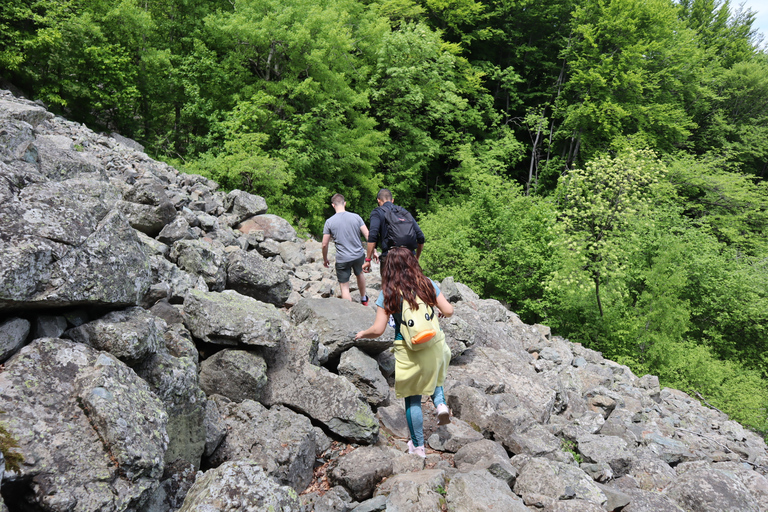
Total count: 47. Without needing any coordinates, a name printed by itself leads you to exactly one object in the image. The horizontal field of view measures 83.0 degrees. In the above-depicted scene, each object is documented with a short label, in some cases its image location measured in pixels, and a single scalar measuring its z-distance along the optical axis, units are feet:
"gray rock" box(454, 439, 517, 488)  13.58
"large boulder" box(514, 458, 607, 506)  13.00
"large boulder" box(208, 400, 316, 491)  13.11
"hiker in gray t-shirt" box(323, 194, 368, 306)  24.61
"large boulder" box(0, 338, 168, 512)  8.45
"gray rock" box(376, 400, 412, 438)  17.34
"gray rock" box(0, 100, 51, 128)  32.99
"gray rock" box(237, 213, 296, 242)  35.94
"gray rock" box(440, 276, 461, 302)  33.37
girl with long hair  14.33
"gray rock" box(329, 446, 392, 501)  12.96
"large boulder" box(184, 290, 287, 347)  15.52
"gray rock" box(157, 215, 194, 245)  23.48
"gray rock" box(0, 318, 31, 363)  9.50
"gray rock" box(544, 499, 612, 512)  12.29
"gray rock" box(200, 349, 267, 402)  15.21
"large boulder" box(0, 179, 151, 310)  9.81
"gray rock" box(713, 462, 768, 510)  20.27
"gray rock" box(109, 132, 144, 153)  52.60
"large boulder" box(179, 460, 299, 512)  9.27
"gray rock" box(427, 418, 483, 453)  16.60
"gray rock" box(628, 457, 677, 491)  17.78
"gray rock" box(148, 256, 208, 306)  16.28
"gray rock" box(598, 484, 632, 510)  14.19
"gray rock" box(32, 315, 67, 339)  10.46
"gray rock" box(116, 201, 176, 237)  23.70
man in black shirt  23.07
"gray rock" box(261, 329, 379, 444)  15.53
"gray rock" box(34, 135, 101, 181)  20.18
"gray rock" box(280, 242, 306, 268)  32.22
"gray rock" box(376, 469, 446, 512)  11.53
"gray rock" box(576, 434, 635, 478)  17.54
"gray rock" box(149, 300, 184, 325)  15.44
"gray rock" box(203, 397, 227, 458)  12.87
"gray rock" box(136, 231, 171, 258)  20.13
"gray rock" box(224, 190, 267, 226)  37.55
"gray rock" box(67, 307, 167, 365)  11.23
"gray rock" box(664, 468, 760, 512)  16.19
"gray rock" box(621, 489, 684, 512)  14.28
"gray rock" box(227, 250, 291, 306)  21.39
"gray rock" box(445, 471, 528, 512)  11.56
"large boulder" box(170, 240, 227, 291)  20.57
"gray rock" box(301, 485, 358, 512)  12.22
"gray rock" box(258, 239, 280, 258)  31.83
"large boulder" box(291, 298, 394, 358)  19.60
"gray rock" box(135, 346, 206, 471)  11.73
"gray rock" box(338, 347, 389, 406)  18.17
